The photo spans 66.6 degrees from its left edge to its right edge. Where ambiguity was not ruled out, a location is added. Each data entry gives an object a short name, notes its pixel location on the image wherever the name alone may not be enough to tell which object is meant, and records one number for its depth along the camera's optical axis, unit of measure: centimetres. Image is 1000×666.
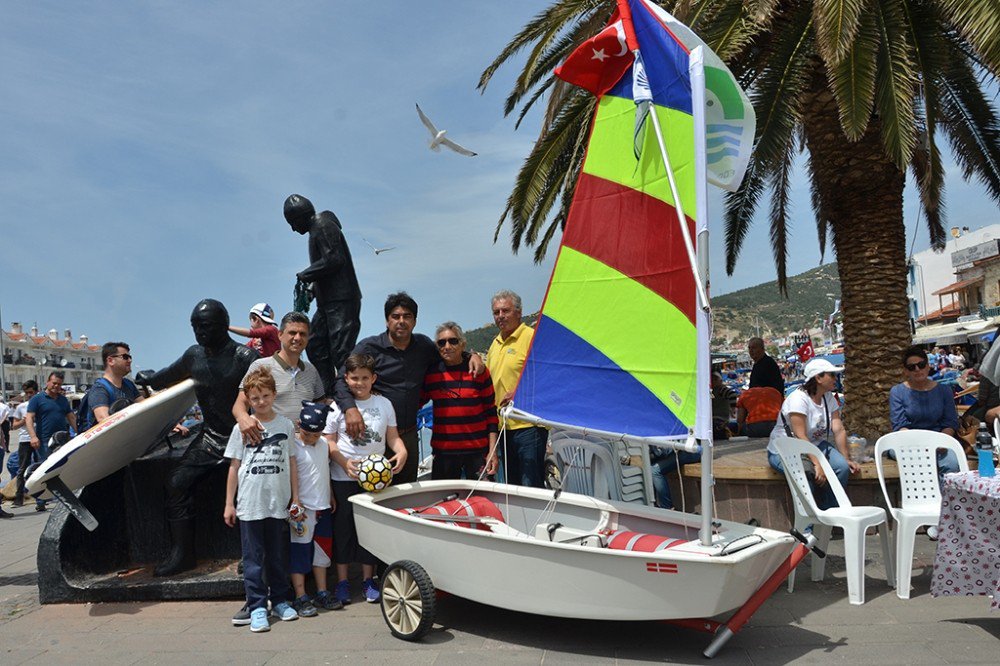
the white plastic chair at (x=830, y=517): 467
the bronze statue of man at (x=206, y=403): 542
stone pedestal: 531
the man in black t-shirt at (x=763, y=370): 1005
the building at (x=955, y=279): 4716
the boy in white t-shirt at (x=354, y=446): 505
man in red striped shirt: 547
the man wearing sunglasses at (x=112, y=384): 628
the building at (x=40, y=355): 10038
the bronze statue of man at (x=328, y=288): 634
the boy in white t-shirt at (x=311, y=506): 484
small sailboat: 369
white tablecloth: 413
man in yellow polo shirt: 577
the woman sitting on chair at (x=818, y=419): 534
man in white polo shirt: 520
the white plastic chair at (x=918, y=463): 514
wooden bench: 590
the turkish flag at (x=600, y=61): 429
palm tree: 671
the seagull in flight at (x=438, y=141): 1017
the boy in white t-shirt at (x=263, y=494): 467
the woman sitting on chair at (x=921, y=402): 592
